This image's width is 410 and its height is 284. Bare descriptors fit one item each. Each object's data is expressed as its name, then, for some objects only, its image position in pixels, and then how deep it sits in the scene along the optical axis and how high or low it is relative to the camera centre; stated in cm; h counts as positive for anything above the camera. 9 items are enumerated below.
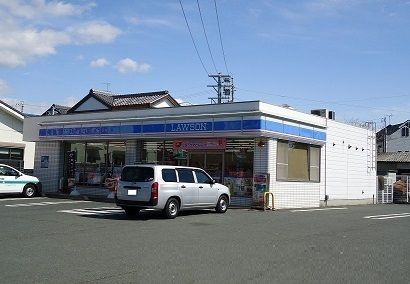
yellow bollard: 2125 -71
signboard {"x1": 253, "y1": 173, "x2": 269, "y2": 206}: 2150 -16
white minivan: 1595 -25
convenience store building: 2208 +171
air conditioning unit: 2823 +406
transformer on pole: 5297 +1013
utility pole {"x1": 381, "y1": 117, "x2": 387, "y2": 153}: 6588 +644
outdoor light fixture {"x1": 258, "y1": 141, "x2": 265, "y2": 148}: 2189 +170
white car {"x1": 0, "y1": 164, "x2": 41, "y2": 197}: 2379 -23
